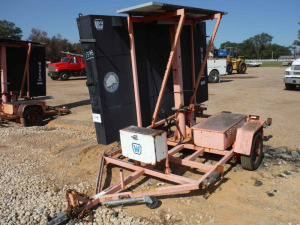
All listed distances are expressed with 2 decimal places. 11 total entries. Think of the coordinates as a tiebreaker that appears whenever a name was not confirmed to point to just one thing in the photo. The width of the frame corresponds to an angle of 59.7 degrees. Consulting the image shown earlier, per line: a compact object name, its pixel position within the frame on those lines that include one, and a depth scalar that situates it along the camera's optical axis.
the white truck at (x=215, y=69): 18.42
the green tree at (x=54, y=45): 53.94
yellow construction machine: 24.92
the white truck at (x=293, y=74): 13.37
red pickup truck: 25.61
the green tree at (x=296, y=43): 70.88
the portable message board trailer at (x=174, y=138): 3.82
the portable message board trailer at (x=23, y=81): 9.26
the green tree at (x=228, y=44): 128.95
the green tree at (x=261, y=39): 131.88
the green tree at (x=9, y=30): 58.04
